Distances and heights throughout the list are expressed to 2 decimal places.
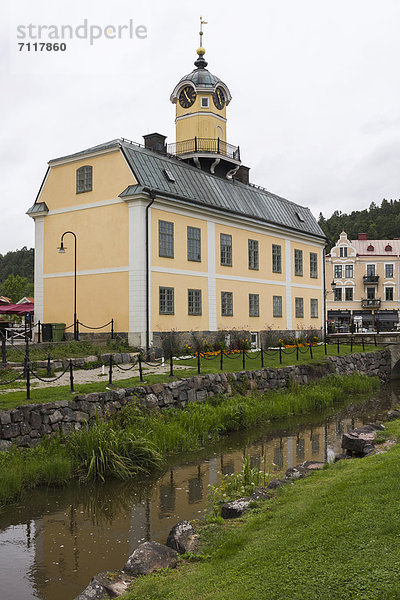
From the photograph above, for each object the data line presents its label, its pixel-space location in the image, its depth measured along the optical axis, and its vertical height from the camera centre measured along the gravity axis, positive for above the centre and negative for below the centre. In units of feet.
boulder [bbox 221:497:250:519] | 24.13 -7.74
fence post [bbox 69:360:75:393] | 42.28 -4.04
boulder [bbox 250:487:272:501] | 25.70 -7.65
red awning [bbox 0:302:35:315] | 92.17 +3.60
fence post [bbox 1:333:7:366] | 53.60 -2.12
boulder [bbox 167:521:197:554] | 21.16 -8.05
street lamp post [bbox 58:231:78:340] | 72.12 +1.40
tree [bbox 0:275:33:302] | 212.43 +16.08
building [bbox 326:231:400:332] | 205.05 +15.68
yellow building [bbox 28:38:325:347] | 75.05 +13.75
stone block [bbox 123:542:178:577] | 19.52 -8.09
